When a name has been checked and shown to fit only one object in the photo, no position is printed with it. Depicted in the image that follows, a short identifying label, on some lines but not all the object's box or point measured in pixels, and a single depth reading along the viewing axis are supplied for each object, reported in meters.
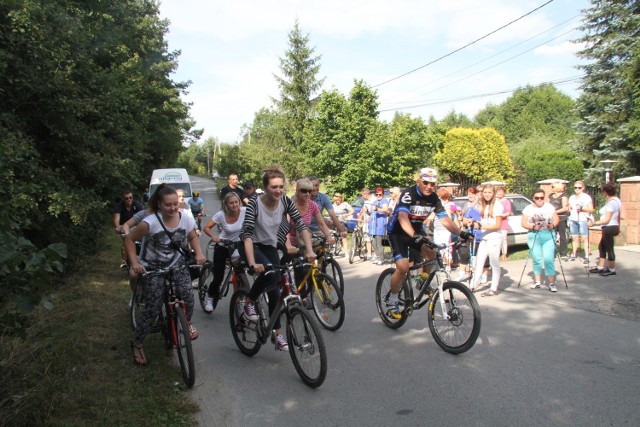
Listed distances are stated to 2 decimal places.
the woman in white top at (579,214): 10.95
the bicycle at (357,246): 12.49
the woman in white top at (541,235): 8.02
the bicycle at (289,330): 4.38
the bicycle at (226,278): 5.92
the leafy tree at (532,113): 64.12
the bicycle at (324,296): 6.03
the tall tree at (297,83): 45.69
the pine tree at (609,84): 23.14
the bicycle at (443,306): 5.06
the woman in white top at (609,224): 8.83
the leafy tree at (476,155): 32.56
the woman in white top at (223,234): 7.07
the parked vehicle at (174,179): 20.61
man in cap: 5.72
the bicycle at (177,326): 4.52
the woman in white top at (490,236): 8.03
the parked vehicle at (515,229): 12.74
